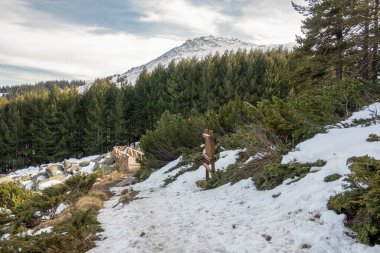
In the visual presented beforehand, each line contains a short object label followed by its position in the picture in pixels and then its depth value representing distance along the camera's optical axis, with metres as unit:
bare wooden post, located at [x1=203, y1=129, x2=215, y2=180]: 11.74
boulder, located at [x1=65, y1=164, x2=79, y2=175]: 33.86
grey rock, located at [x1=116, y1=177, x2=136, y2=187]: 16.95
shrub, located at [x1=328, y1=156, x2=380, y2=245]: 4.84
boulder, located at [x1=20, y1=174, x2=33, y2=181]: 34.56
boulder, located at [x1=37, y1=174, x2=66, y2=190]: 25.83
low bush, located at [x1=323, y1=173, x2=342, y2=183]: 6.75
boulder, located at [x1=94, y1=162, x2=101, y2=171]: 30.73
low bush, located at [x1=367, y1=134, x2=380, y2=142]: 7.32
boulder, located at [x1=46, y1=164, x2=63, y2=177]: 33.81
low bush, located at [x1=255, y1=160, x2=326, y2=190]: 8.10
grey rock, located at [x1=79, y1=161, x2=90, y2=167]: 37.24
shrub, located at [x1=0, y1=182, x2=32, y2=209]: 14.12
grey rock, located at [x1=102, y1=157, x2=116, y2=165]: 32.50
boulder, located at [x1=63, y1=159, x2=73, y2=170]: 36.08
